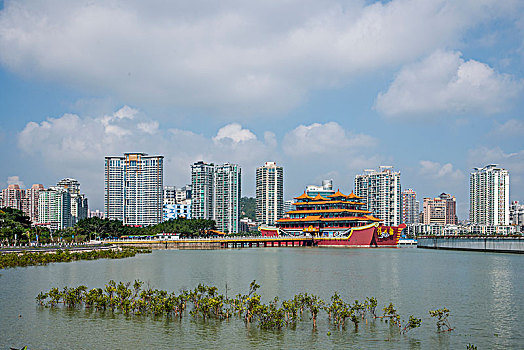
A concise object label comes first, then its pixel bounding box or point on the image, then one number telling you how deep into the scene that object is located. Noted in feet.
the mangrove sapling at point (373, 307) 94.74
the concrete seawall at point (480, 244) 327.57
